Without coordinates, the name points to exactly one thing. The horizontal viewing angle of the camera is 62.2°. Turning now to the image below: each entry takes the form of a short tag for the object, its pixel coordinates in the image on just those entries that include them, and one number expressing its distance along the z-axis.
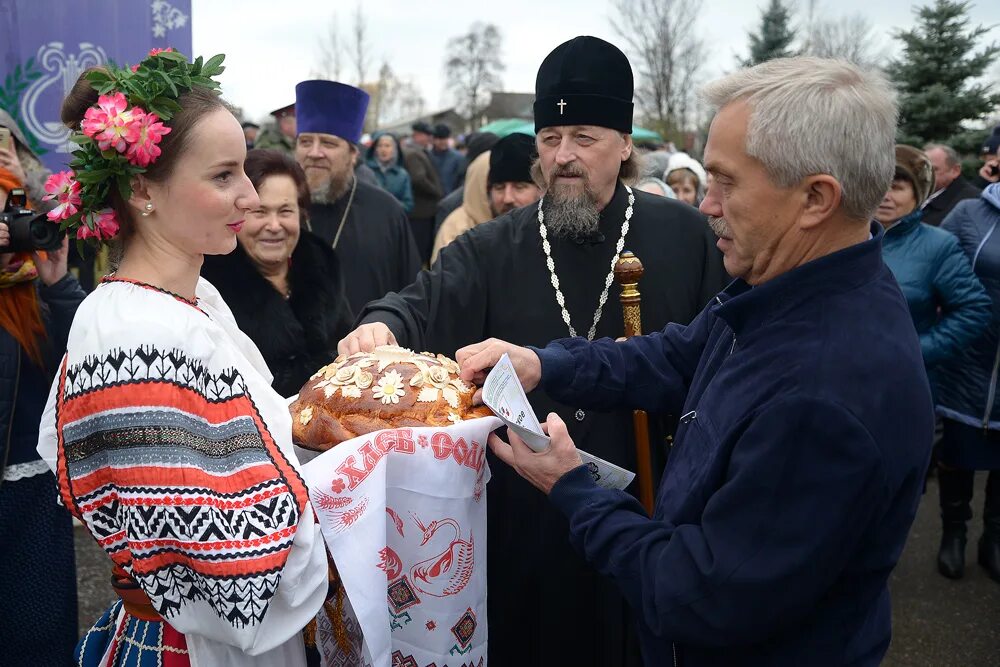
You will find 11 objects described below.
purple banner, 4.16
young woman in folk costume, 1.76
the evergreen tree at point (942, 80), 15.77
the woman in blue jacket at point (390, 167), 10.23
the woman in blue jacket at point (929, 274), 4.88
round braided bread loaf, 2.07
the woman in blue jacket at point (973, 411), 5.04
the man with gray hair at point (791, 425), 1.55
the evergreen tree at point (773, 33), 25.31
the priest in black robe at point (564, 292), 2.95
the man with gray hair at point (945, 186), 7.91
